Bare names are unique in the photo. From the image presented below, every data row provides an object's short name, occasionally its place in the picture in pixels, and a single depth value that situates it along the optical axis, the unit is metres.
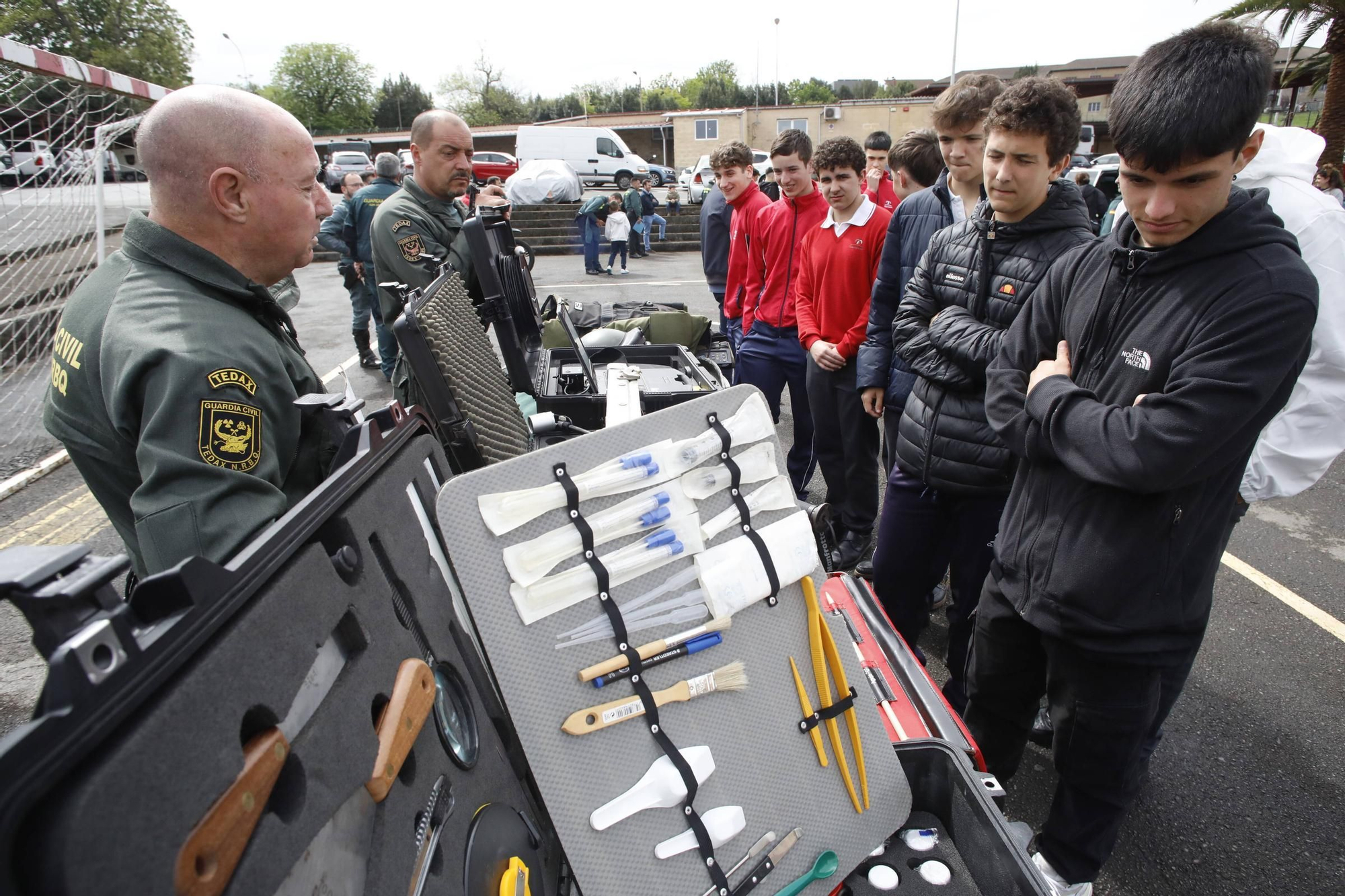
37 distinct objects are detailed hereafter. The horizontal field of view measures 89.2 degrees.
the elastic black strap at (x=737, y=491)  1.16
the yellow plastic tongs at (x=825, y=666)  1.18
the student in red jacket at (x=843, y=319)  3.13
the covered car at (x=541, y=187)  19.09
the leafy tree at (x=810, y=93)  70.94
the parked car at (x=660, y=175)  29.28
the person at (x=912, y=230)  2.42
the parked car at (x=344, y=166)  21.74
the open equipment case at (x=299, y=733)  0.48
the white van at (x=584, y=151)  27.06
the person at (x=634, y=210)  14.12
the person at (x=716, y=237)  5.77
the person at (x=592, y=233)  12.99
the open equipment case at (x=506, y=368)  1.44
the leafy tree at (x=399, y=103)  58.88
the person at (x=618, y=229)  12.88
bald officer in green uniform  1.01
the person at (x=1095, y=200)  5.06
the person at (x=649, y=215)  14.97
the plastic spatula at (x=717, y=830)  1.03
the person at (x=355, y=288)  6.31
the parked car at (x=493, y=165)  26.00
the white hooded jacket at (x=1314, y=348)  1.78
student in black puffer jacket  1.88
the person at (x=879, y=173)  4.77
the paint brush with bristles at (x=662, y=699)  0.99
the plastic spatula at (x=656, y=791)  1.00
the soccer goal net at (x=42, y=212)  4.75
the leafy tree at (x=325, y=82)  58.19
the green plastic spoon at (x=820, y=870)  1.11
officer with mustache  2.82
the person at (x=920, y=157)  3.78
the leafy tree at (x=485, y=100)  66.25
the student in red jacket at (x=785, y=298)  3.72
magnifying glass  0.95
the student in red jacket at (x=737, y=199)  4.44
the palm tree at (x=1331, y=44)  11.73
